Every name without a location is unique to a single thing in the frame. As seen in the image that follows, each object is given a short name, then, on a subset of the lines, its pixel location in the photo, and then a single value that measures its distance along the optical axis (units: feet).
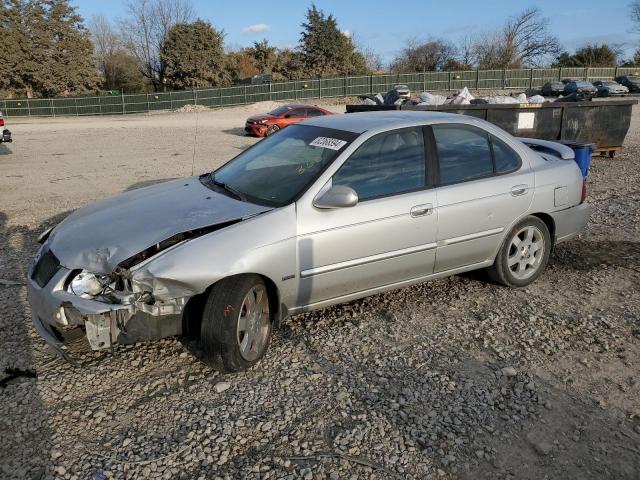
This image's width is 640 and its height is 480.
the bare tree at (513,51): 231.91
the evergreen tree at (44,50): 160.25
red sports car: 70.74
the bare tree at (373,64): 258.80
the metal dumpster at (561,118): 35.32
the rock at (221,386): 11.33
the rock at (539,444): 9.51
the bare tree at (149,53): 200.03
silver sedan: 10.98
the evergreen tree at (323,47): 202.28
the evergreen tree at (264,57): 212.02
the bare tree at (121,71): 203.00
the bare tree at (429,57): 246.68
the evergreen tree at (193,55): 180.65
